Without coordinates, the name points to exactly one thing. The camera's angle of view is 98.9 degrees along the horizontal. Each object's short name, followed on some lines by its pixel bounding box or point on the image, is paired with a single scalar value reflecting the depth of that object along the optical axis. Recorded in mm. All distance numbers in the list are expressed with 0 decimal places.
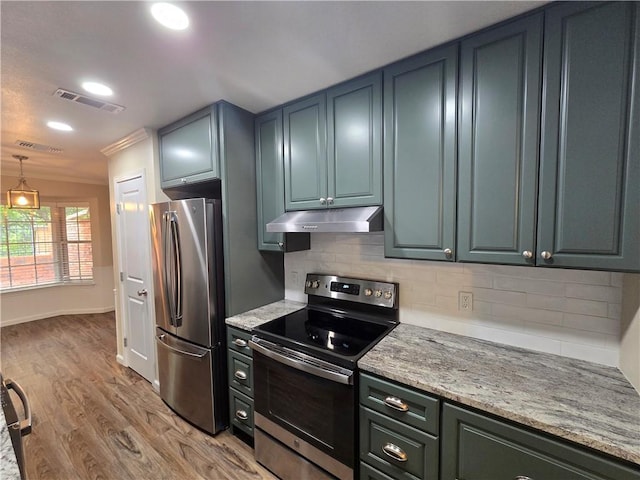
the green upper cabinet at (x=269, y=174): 2068
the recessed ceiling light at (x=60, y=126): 2357
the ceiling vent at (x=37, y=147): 2871
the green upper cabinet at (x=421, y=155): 1393
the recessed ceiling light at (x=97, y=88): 1719
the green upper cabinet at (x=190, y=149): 2049
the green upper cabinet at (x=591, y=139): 1009
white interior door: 2697
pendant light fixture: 3676
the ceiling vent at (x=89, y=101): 1821
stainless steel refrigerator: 2014
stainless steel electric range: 1423
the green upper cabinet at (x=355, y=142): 1611
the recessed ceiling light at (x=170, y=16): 1117
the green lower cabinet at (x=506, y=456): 896
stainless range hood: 1529
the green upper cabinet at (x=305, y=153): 1838
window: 4590
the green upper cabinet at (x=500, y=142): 1190
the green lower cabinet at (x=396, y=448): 1213
